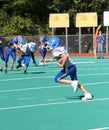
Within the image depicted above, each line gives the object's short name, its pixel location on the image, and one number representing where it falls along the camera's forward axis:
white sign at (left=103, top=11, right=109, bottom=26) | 40.19
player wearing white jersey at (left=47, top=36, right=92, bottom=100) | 13.23
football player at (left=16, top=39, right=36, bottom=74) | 21.59
